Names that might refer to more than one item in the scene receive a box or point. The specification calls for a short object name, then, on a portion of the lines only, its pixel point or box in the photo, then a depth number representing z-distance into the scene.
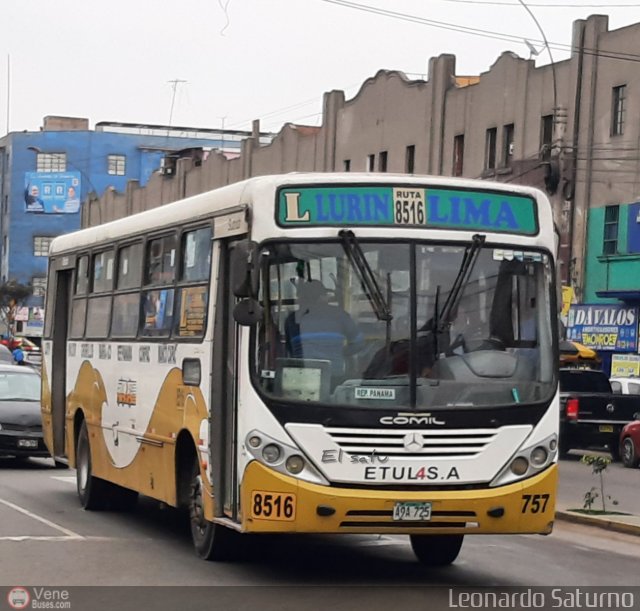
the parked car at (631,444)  25.83
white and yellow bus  10.41
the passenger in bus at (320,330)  10.58
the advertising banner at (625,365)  40.31
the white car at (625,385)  31.48
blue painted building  99.31
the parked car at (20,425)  21.77
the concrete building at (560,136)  39.94
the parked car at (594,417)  27.19
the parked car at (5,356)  45.44
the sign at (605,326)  40.53
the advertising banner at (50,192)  98.75
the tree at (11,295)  89.38
